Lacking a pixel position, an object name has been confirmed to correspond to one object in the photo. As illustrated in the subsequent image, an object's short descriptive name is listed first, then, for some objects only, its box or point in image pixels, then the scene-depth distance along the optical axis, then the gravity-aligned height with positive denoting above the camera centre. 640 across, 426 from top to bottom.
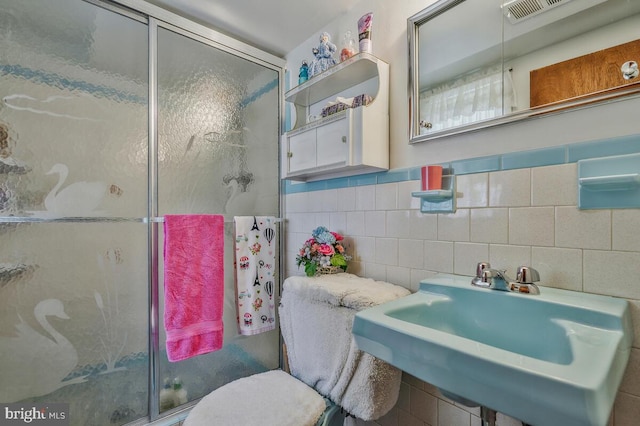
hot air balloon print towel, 1.54 -0.31
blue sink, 0.43 -0.26
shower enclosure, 1.10 +0.10
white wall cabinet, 1.18 +0.36
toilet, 0.94 -0.57
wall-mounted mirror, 0.75 +0.46
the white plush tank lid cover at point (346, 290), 0.98 -0.27
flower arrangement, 1.29 -0.18
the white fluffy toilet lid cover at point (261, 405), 0.94 -0.65
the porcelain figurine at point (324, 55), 1.39 +0.75
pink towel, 1.33 -0.33
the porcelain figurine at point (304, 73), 1.50 +0.71
